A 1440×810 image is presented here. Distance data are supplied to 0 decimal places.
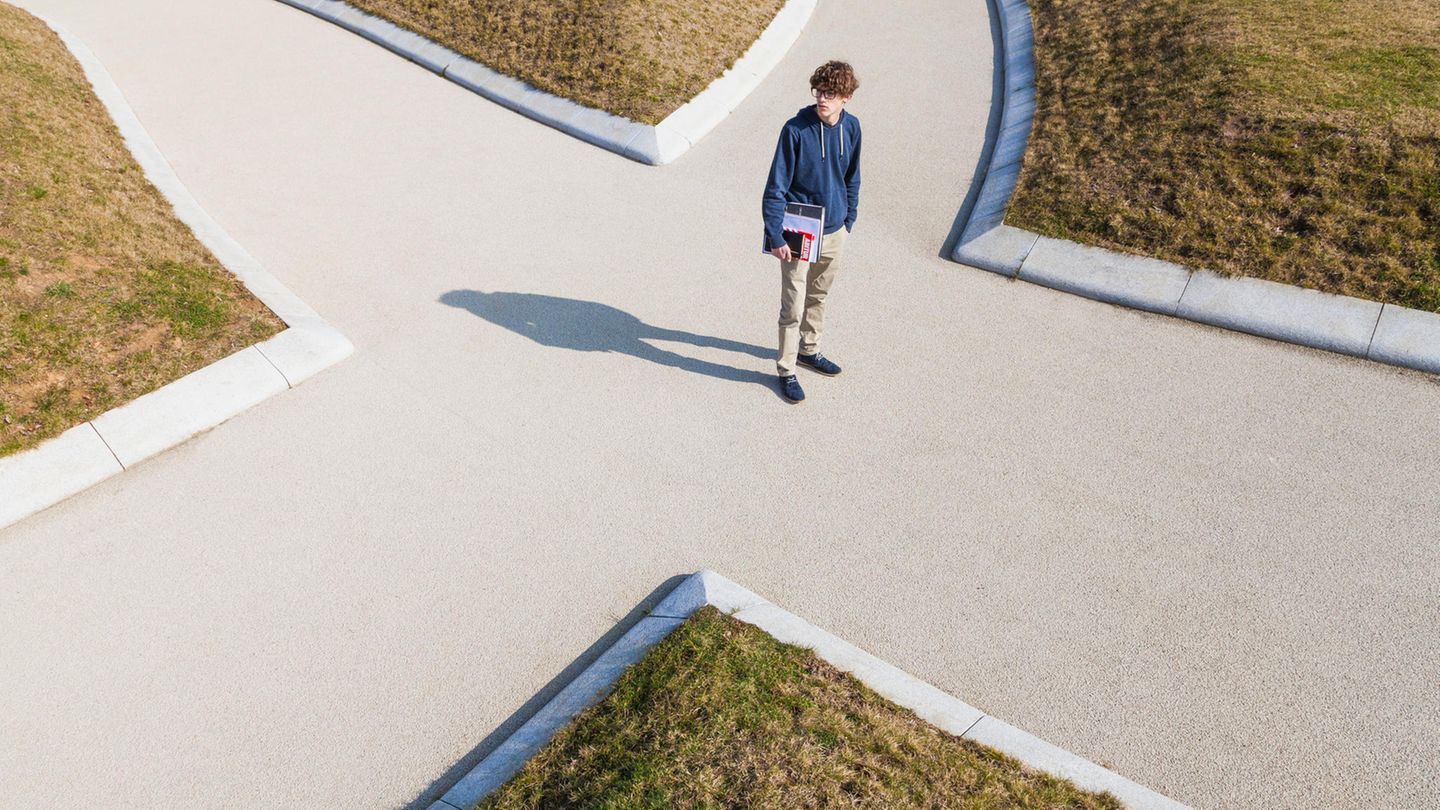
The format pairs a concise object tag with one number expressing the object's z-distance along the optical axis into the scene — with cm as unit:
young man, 525
